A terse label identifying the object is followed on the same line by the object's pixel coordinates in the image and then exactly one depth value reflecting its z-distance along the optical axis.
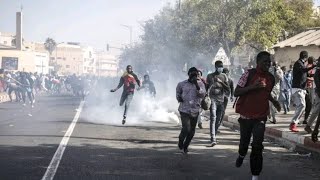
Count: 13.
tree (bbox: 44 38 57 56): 108.97
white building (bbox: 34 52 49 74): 83.60
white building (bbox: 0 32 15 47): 107.25
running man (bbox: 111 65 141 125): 13.59
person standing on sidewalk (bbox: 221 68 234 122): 10.15
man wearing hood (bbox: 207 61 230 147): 9.71
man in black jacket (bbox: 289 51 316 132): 10.31
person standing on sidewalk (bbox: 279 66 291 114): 16.47
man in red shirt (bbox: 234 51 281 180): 6.11
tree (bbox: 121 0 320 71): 28.14
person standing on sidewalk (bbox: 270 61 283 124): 12.31
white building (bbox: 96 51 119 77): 170.50
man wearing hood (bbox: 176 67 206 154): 8.62
